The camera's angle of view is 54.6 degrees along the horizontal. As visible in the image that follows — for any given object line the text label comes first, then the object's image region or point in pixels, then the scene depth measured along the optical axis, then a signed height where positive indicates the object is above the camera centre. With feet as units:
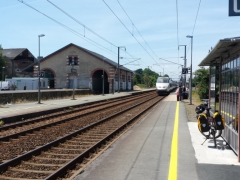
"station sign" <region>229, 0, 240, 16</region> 14.54 +4.95
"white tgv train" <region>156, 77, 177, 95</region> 118.91 +1.28
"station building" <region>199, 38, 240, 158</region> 18.49 +0.86
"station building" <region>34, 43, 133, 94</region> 141.21 +11.69
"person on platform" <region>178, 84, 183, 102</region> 79.80 -1.87
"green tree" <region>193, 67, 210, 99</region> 83.85 +1.58
